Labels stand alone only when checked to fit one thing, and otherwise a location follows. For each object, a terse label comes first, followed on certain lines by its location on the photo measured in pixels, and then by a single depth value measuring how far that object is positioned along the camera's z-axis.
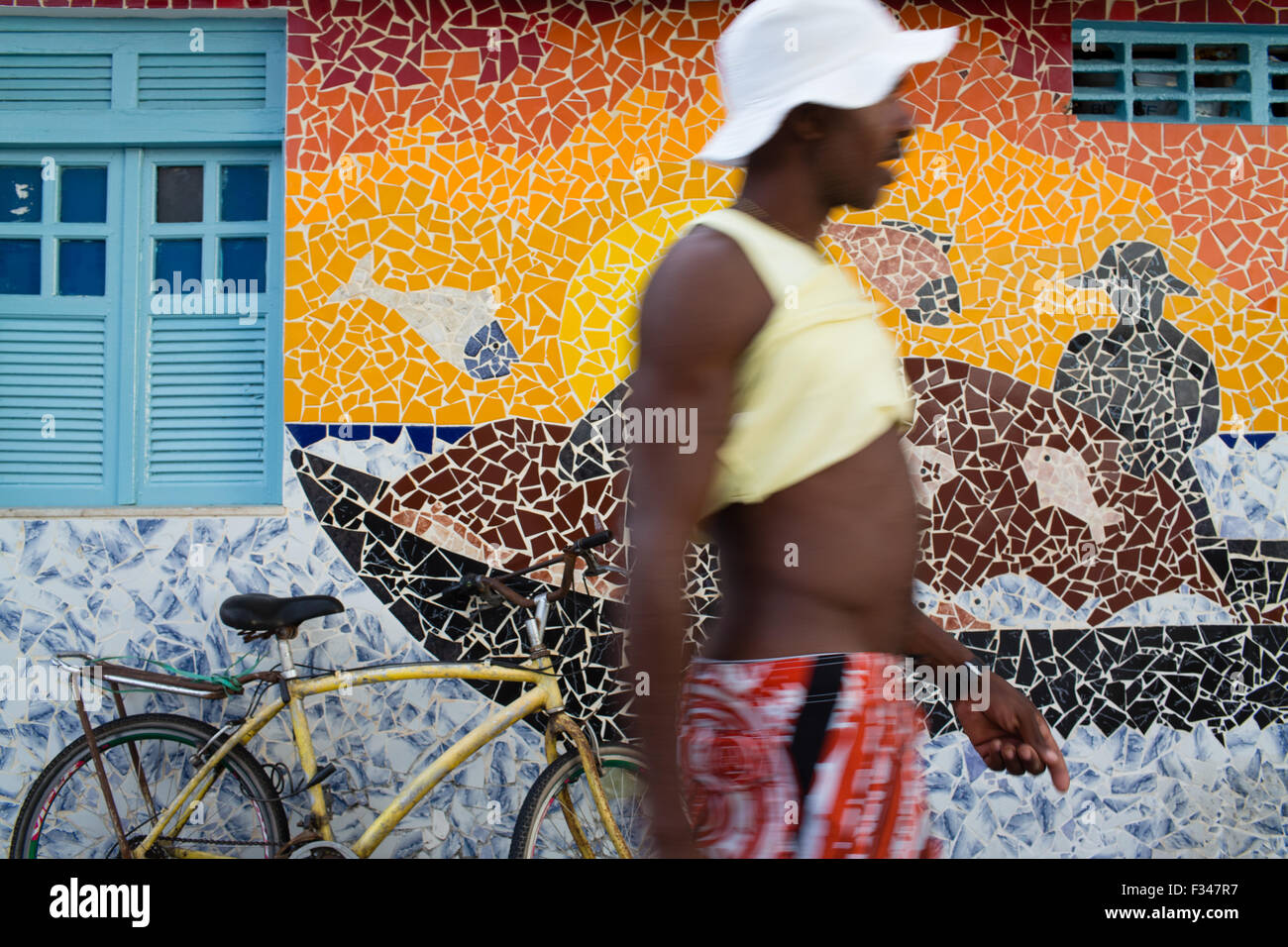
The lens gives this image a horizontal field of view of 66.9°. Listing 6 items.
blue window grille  4.17
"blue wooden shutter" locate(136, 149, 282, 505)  3.96
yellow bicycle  3.32
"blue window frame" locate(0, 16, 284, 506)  3.96
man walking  1.20
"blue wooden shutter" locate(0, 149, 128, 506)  3.96
